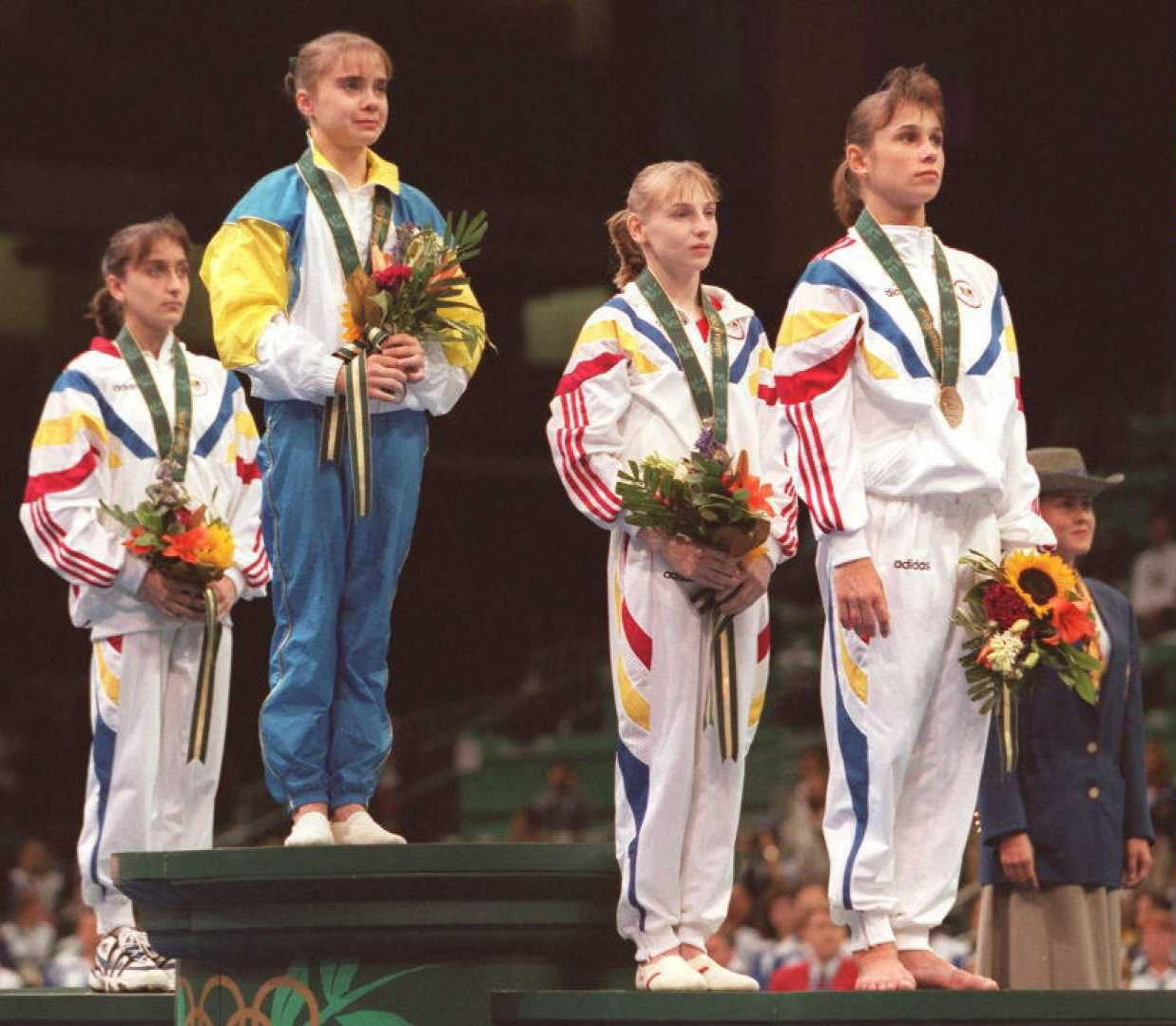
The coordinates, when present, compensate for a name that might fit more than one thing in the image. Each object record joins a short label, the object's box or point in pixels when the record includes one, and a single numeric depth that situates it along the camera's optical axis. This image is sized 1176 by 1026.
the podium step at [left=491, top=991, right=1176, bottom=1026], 8.52
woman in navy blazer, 11.74
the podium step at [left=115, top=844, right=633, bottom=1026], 9.37
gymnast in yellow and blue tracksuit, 10.34
